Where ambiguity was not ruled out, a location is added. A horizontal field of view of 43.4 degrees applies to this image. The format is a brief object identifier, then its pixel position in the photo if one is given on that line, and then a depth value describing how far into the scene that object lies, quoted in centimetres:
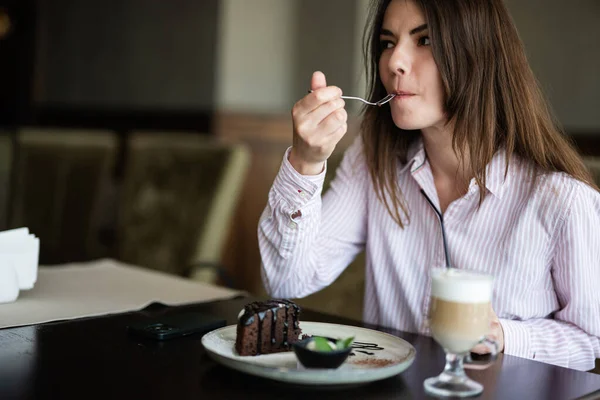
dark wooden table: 88
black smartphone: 113
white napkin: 133
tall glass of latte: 90
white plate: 87
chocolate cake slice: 100
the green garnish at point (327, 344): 91
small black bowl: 90
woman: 133
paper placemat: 129
